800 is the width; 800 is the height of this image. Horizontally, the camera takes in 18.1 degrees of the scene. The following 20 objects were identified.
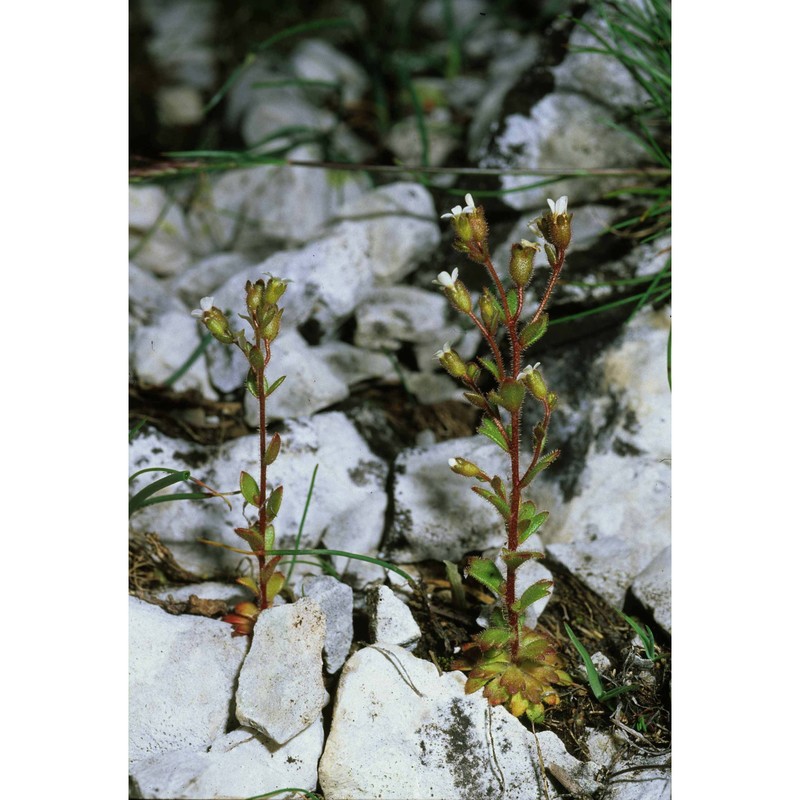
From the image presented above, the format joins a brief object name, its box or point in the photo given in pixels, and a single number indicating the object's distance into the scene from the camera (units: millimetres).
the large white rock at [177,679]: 329
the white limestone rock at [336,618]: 333
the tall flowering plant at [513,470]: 319
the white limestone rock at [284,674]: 324
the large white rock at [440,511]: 351
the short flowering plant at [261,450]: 324
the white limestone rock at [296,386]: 362
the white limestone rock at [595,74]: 389
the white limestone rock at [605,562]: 348
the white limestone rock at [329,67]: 456
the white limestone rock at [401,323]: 378
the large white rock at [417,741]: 325
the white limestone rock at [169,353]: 373
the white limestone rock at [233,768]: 319
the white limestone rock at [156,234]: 413
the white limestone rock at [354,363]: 374
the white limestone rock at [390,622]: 335
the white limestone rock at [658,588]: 341
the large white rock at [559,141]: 389
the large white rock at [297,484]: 352
